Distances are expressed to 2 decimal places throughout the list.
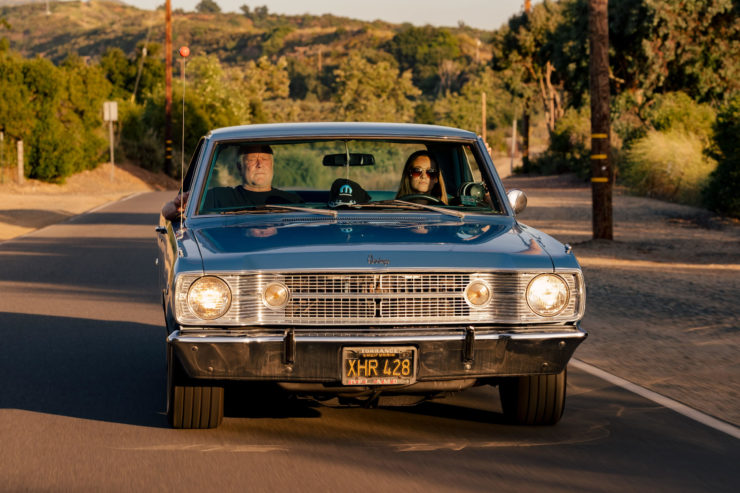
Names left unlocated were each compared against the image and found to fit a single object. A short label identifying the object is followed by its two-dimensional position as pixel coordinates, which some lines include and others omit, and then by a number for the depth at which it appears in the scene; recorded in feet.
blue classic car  18.60
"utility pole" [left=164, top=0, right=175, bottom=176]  163.84
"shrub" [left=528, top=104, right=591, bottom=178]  159.42
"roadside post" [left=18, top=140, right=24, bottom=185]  128.38
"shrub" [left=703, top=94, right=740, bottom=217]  78.11
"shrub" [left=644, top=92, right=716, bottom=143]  115.24
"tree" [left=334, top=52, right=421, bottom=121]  347.36
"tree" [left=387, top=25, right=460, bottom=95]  526.57
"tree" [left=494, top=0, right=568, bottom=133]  193.16
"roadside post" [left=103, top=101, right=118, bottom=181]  144.66
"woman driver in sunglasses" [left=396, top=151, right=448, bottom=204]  24.85
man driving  24.13
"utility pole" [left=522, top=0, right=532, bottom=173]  194.59
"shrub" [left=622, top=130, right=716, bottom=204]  99.09
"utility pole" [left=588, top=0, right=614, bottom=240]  63.98
